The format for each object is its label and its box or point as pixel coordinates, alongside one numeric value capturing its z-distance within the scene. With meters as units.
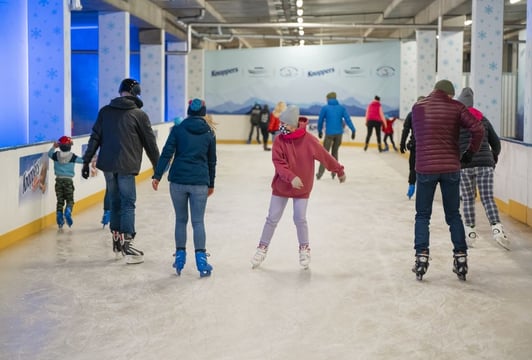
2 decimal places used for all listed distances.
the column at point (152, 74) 18.17
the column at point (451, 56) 18.09
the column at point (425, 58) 20.55
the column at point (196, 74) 24.84
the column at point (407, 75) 22.47
